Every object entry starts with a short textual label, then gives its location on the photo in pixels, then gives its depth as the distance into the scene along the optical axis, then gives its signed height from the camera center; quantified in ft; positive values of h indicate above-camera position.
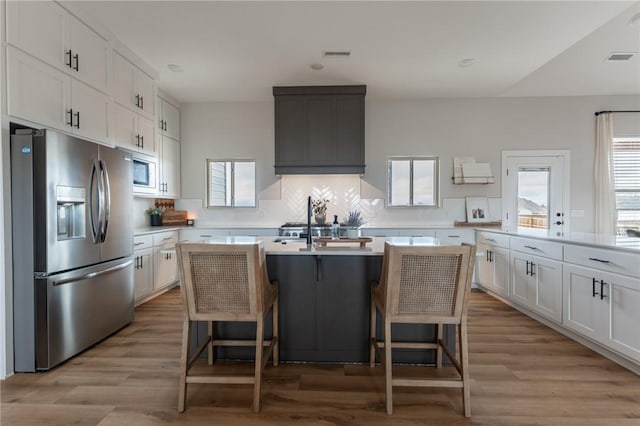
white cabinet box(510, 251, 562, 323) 9.44 -2.50
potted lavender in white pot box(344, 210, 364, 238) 10.80 -0.44
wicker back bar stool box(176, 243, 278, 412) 5.86 -1.53
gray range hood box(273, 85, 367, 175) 14.38 +3.57
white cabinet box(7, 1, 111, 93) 7.15 +4.37
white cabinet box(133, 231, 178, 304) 11.86 -2.30
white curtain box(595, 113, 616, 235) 15.67 +1.60
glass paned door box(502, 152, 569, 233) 16.06 +0.85
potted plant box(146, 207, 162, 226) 15.37 -0.35
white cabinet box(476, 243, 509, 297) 12.26 -2.55
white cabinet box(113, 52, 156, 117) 10.65 +4.49
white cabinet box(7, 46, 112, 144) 7.06 +2.83
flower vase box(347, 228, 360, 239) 14.02 -1.07
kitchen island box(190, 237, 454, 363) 7.69 -2.40
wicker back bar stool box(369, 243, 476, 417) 5.75 -1.55
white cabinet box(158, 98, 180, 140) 14.89 +4.39
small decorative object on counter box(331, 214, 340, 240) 14.52 -1.00
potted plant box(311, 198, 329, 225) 15.08 -0.09
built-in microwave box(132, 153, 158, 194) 12.64 +1.45
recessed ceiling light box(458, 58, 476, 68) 11.76 +5.48
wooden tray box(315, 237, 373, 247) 7.71 -0.80
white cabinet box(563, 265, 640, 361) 7.11 -2.48
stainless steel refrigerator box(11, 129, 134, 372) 7.14 -0.88
